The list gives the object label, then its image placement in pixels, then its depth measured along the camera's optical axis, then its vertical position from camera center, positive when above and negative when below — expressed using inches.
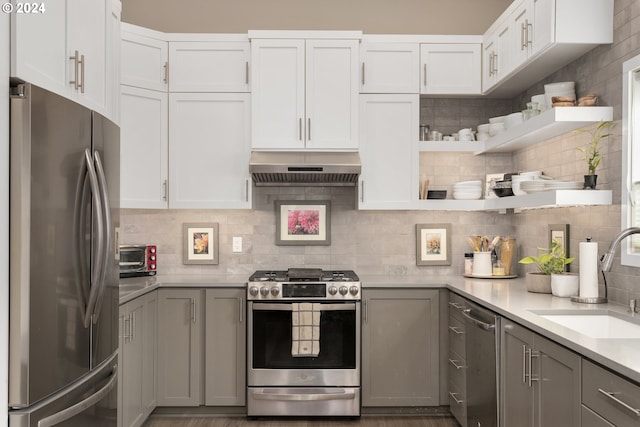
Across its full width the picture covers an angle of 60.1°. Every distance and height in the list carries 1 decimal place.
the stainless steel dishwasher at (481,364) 109.9 -30.8
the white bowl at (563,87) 126.2 +30.6
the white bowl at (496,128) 160.2 +26.9
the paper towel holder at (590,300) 111.2 -16.0
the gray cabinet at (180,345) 151.8 -34.8
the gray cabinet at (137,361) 123.6 -34.7
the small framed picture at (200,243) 173.8 -7.7
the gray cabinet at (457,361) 134.6 -36.0
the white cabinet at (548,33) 114.7 +40.8
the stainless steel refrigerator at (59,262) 71.8 -6.4
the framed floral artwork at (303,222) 174.1 -1.0
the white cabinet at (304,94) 160.1 +36.4
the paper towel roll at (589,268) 111.3 -9.5
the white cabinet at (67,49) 73.6 +25.5
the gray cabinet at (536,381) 78.8 -26.0
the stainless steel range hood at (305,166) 155.7 +15.0
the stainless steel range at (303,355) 148.9 -35.5
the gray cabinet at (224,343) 151.6 -34.1
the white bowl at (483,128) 165.8 +27.8
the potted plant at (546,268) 125.0 -11.0
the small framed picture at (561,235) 134.6 -3.6
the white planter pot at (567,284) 120.3 -13.8
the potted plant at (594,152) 114.0 +14.9
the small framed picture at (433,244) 175.2 -7.7
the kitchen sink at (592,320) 99.0 -18.4
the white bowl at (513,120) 145.8 +27.0
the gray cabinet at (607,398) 62.7 -21.6
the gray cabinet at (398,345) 152.3 -34.5
